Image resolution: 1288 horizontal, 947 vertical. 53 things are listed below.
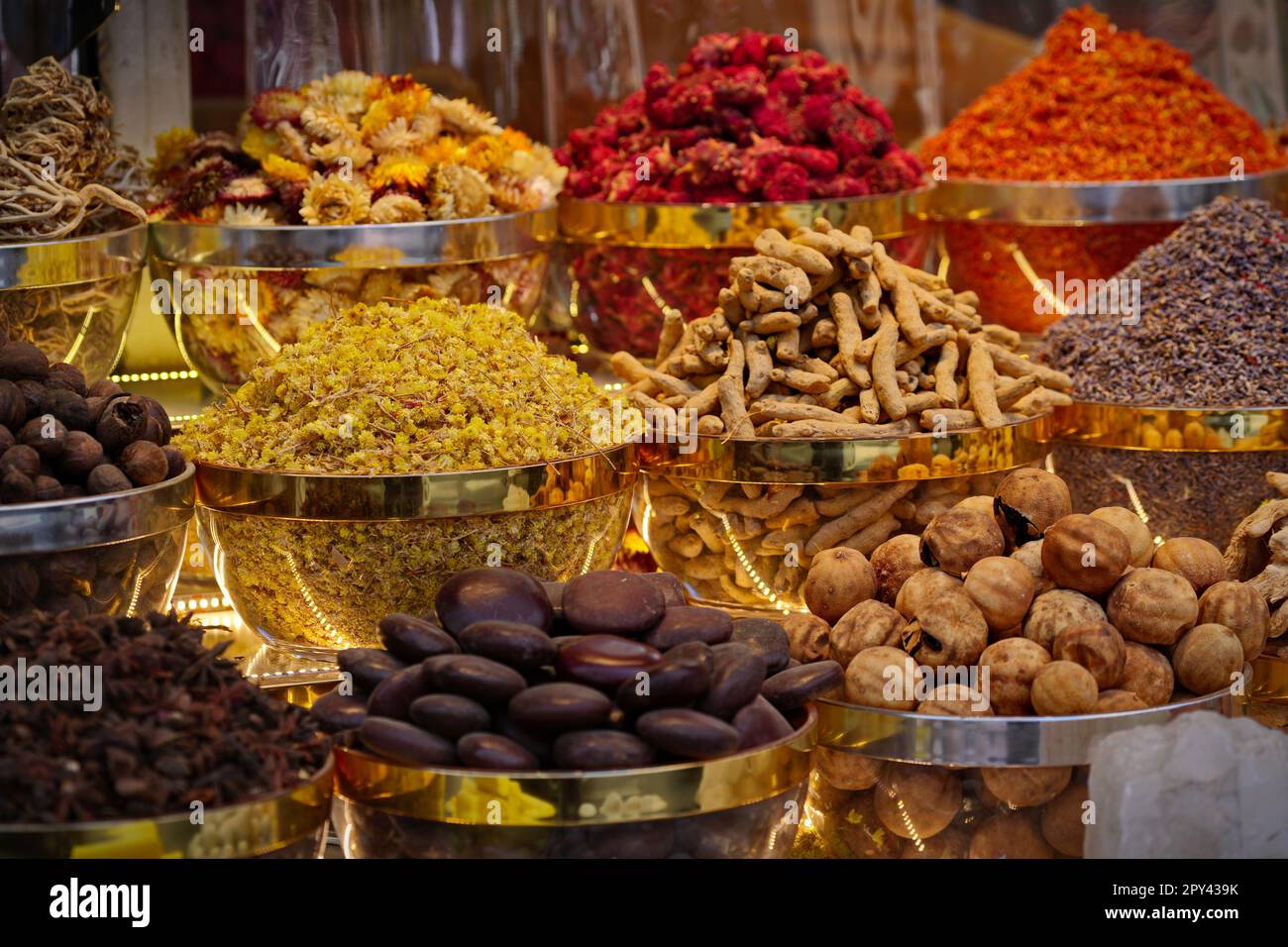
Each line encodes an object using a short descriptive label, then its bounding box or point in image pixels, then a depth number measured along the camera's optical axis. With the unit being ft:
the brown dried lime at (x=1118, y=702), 4.41
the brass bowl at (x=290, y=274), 6.19
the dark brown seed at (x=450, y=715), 3.84
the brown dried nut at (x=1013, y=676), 4.50
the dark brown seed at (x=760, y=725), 3.95
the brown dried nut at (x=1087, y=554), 4.65
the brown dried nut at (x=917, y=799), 4.37
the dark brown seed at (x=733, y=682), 3.96
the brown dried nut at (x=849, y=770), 4.51
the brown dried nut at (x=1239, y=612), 4.77
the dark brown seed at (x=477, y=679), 3.87
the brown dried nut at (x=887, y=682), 4.52
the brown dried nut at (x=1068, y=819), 4.18
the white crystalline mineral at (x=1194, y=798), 3.96
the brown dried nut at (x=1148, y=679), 4.56
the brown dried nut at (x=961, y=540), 4.84
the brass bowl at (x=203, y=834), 3.49
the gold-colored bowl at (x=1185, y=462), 6.17
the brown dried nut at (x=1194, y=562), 4.90
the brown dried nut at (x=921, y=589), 4.76
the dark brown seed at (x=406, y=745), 3.83
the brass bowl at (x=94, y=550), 4.45
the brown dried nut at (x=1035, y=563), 4.84
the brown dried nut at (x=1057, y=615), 4.64
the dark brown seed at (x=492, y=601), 4.25
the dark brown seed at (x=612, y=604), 4.20
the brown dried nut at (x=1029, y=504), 5.05
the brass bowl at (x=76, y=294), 5.68
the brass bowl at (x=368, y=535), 4.79
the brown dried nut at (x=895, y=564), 5.05
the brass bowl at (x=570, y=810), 3.72
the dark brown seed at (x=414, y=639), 4.19
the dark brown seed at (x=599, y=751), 3.75
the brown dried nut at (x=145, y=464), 4.71
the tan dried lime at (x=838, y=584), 4.96
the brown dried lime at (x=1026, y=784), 4.37
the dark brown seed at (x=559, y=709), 3.79
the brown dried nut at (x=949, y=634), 4.59
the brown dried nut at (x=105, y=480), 4.62
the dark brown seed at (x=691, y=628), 4.18
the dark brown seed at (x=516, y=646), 3.98
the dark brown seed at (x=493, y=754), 3.77
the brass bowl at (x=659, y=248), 6.84
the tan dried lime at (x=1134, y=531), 4.93
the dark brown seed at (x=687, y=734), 3.78
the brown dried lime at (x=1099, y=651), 4.47
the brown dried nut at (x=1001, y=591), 4.66
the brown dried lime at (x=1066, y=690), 4.36
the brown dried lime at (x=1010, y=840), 4.22
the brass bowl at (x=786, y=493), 5.42
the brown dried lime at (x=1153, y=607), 4.63
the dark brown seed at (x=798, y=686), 4.25
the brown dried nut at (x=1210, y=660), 4.60
